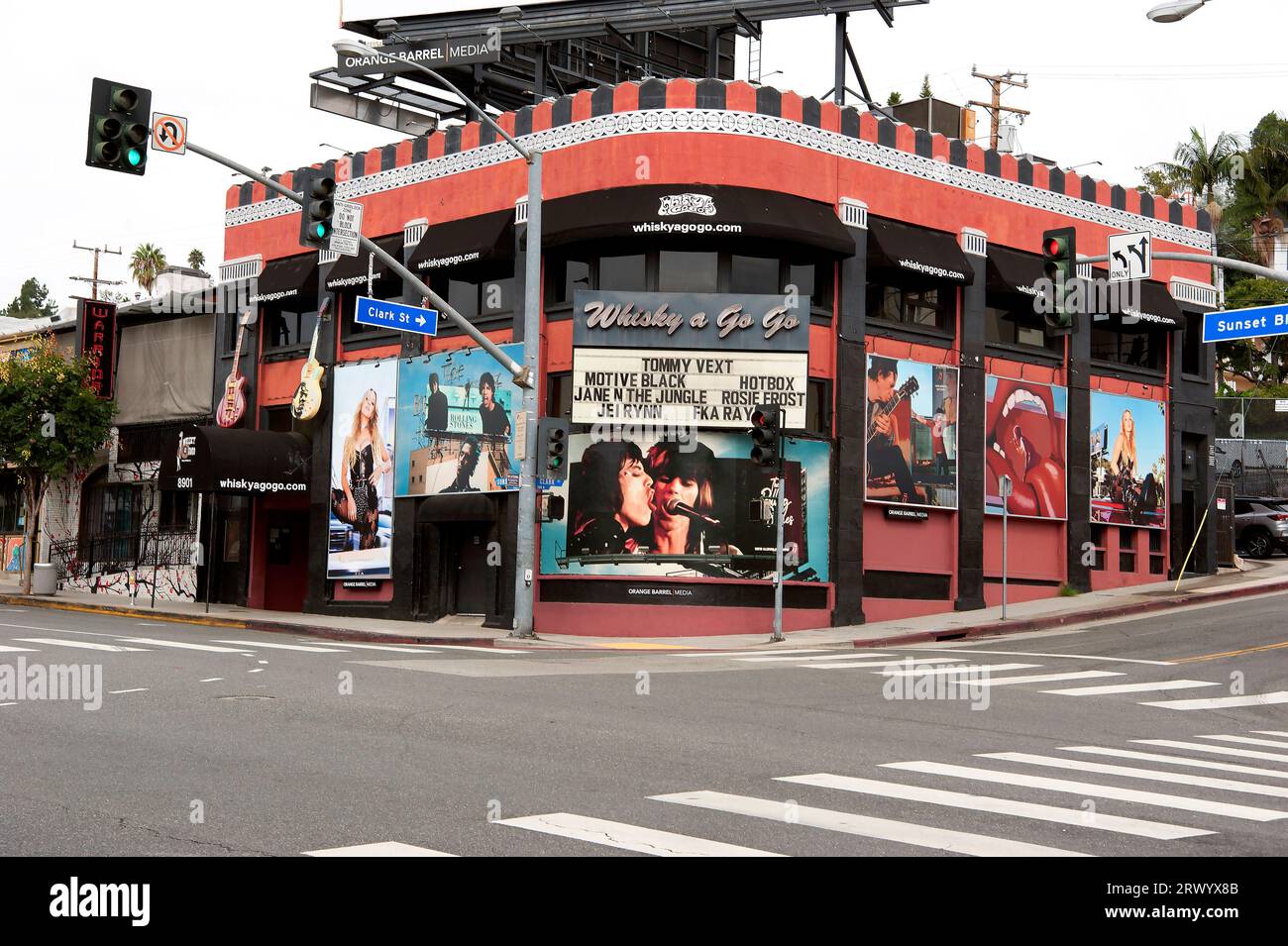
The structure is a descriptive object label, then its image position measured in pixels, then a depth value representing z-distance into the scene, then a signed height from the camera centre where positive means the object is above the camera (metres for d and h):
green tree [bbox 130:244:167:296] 78.00 +15.07
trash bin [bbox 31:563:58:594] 38.44 -1.73
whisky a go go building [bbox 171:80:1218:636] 28.39 +3.53
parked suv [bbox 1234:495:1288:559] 41.22 +0.63
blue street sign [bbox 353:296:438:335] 23.53 +3.82
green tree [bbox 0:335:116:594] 36.84 +2.80
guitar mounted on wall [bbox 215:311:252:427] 36.22 +3.34
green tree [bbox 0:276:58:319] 119.94 +20.91
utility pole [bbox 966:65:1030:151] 55.38 +19.06
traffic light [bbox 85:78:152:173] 17.05 +5.04
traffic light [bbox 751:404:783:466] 25.22 +1.91
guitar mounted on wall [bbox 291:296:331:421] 33.81 +3.42
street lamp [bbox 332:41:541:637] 26.00 +1.79
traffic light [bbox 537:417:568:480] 25.73 +1.66
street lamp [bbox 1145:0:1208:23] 17.10 +6.88
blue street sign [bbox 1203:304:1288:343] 20.66 +3.55
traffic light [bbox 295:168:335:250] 19.58 +4.57
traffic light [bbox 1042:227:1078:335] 19.99 +4.19
